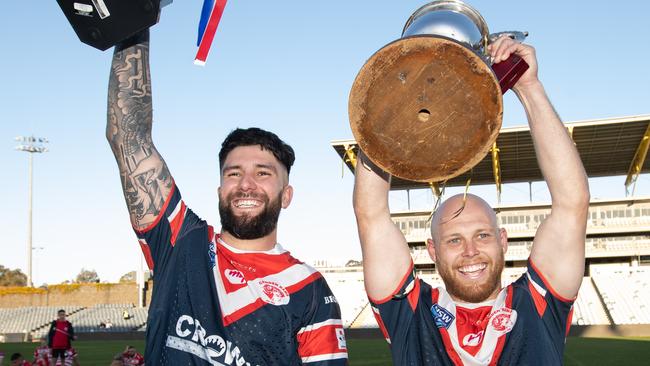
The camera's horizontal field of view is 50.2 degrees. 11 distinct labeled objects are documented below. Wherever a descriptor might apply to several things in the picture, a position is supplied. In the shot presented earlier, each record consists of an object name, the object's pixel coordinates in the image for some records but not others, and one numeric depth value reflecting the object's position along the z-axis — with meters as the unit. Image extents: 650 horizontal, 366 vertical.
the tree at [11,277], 86.69
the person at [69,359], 16.22
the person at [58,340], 16.48
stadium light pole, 54.78
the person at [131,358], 10.73
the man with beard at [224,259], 3.09
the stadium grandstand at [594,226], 33.19
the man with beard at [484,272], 3.21
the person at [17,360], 12.80
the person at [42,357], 15.36
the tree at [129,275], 80.16
